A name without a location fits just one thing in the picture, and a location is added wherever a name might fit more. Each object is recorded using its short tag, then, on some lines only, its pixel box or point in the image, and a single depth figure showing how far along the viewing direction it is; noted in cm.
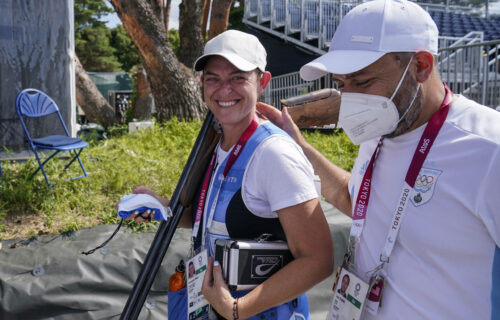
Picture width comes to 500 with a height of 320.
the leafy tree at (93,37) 3781
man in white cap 124
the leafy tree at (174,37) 3741
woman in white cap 155
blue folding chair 491
